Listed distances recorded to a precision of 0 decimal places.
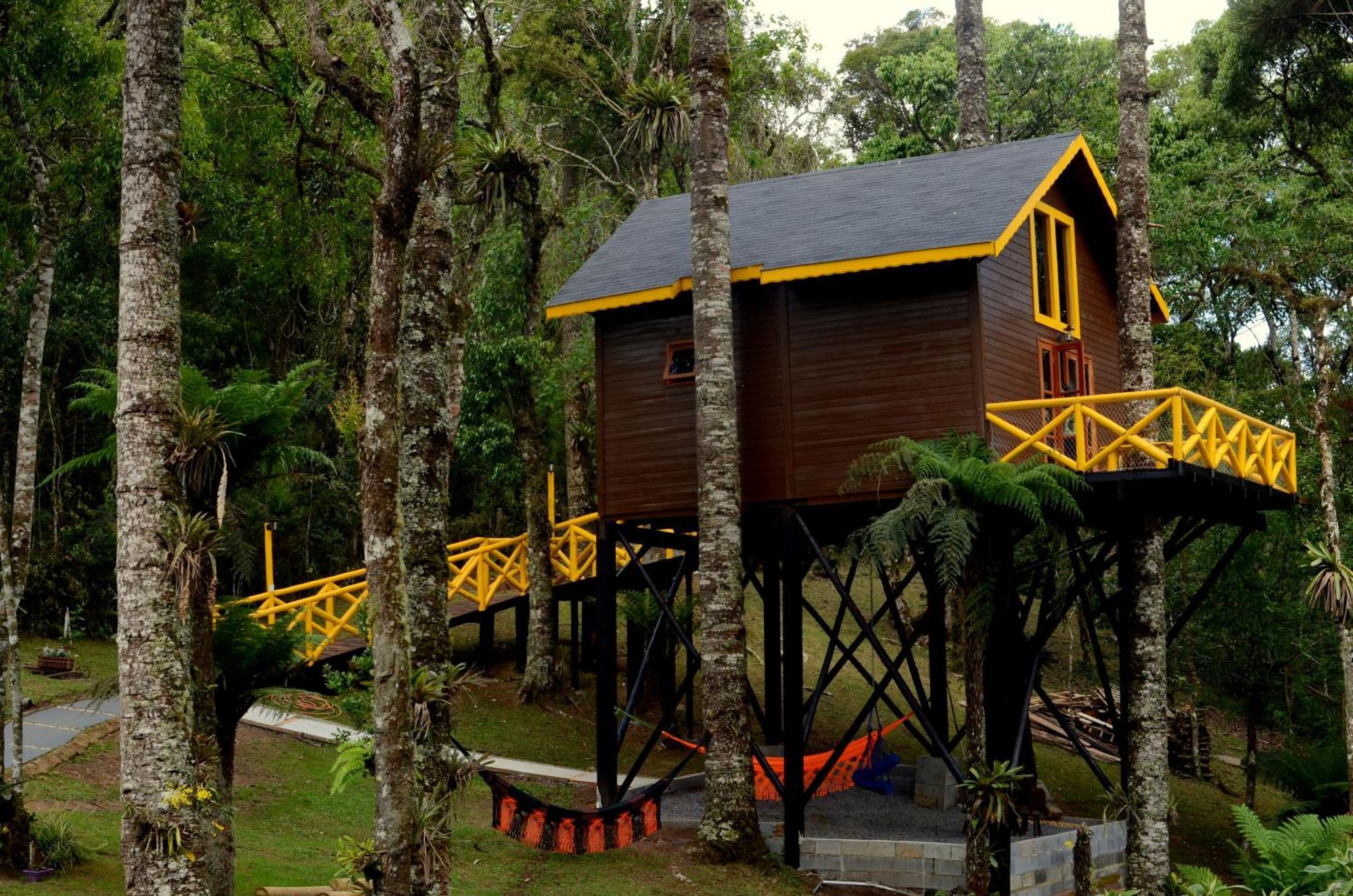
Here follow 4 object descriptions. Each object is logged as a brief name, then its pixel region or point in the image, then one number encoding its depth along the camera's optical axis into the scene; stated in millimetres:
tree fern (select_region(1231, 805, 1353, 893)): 12711
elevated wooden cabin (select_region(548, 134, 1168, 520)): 17391
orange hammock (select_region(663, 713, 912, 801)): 19859
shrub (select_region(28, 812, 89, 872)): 12750
